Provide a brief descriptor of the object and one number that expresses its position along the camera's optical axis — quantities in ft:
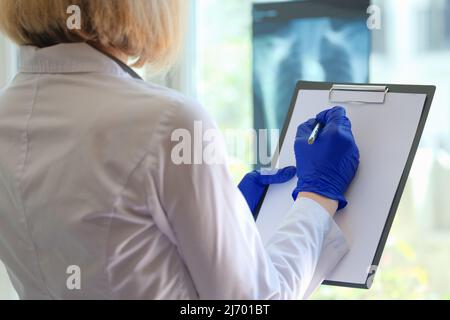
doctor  4.79
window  6.80
